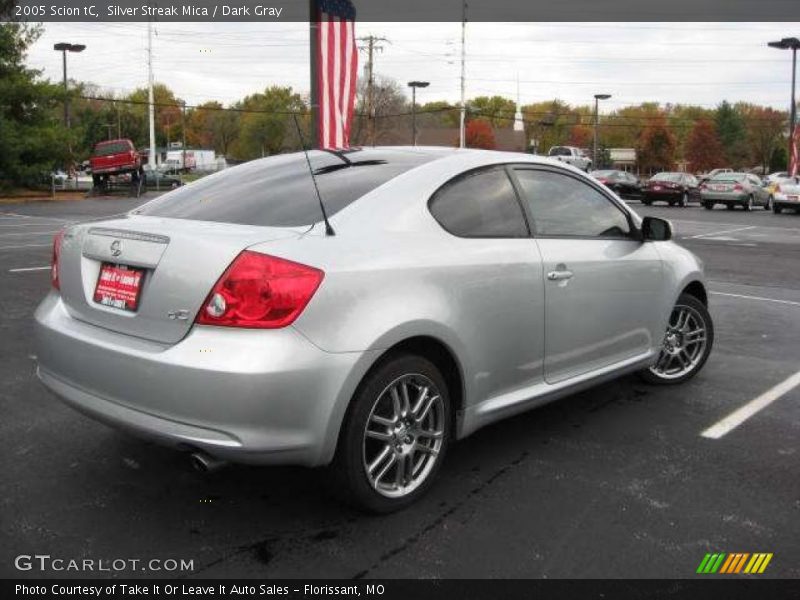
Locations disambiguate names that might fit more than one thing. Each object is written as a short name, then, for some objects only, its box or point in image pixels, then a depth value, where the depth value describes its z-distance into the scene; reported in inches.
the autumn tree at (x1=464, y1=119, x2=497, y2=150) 3599.9
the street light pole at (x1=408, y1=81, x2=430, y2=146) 2244.8
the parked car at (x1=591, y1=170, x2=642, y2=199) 1370.6
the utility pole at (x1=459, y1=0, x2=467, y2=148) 2058.3
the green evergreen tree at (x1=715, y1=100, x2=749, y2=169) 3919.8
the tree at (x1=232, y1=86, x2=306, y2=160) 3432.6
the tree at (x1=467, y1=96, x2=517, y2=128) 4436.5
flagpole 326.3
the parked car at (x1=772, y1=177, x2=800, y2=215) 1079.0
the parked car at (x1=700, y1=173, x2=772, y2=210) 1166.3
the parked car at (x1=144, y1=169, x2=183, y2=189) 1803.3
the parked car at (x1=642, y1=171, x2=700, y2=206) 1242.0
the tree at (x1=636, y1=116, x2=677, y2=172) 3661.4
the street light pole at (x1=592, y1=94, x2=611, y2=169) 2409.6
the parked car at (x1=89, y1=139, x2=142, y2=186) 1448.1
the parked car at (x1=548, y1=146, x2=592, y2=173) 1799.0
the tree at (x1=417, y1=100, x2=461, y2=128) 4055.4
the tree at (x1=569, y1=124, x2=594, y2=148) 4424.2
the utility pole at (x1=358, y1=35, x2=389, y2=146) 2052.8
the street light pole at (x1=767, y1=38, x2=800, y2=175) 1701.5
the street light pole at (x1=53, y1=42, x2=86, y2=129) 1664.6
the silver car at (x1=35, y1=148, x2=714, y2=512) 115.2
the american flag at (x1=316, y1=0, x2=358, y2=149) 330.6
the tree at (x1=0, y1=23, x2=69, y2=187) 1205.1
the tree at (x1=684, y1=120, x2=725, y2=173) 3799.2
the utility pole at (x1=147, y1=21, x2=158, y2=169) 1919.3
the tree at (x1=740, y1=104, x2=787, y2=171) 4045.3
